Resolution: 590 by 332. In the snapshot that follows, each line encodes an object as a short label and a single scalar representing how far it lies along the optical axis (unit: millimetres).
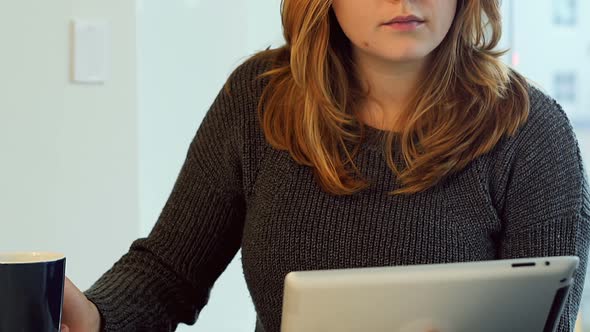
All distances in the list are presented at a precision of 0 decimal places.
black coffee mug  1501
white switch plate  2413
